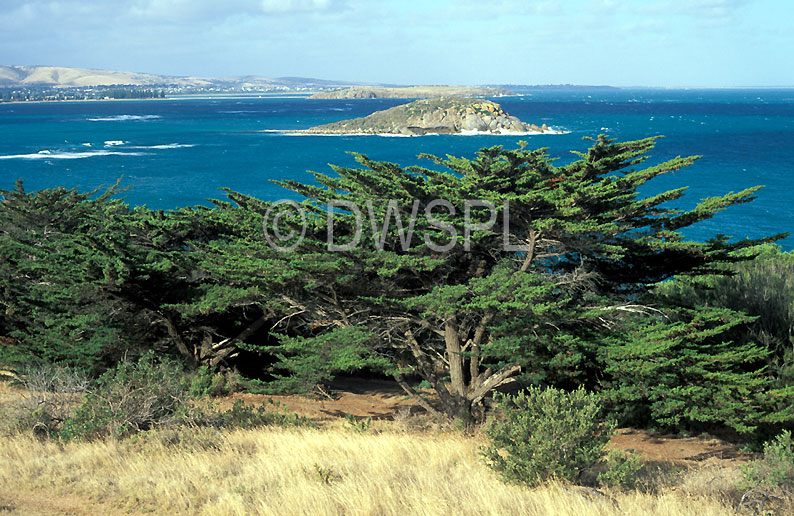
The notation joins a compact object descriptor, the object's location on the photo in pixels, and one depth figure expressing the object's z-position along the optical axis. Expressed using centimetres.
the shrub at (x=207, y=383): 1601
